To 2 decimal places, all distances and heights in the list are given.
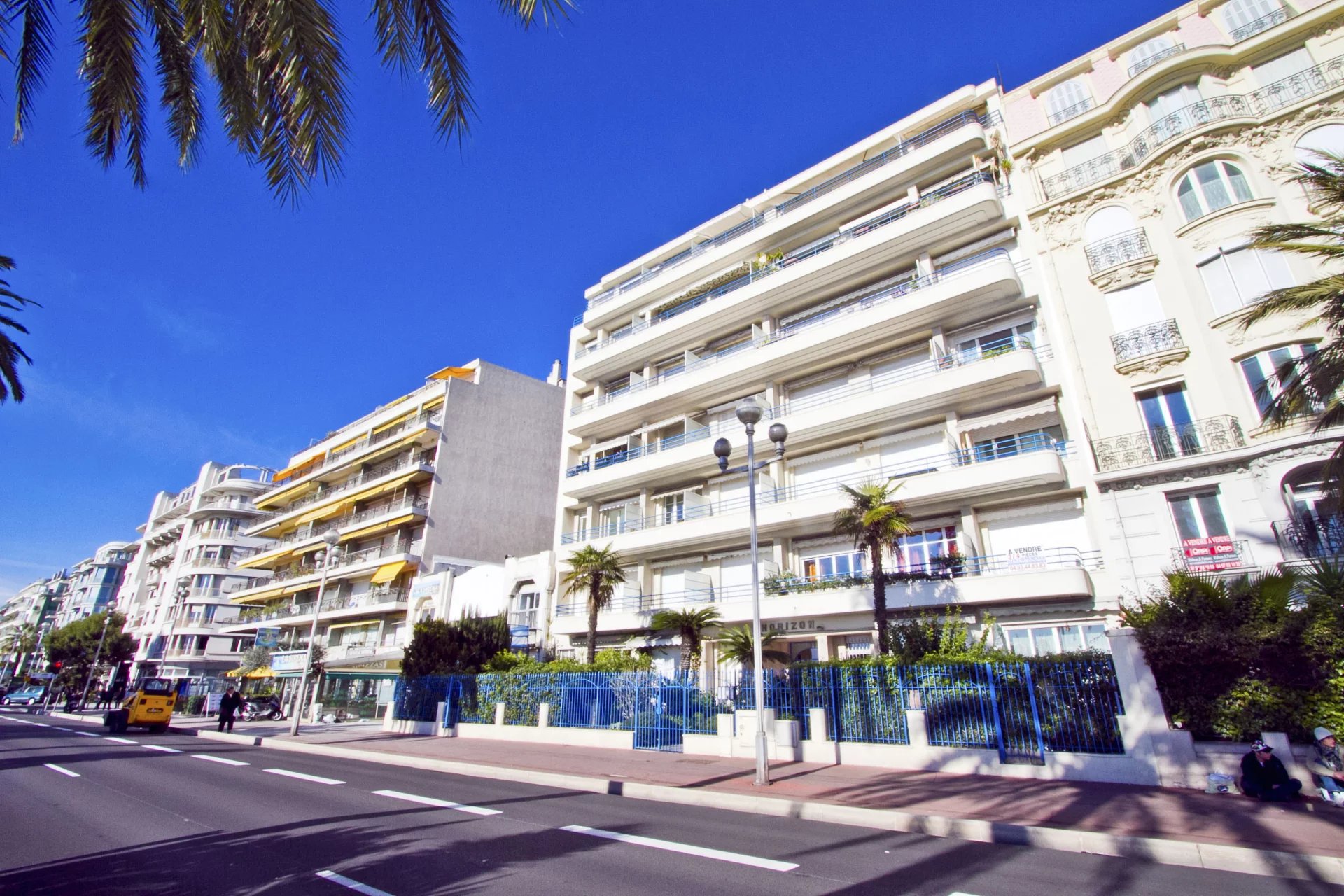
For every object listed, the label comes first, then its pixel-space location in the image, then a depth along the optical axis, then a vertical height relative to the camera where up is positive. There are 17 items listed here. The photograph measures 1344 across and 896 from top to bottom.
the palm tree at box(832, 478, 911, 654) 15.75 +3.87
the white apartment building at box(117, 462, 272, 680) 50.41 +9.11
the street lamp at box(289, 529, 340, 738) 20.05 +0.65
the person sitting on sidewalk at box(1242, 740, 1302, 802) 7.97 -1.15
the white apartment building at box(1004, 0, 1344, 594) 15.68 +11.36
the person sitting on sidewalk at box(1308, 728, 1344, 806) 7.79 -1.02
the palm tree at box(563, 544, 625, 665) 22.58 +3.76
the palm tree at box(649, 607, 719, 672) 20.30 +1.83
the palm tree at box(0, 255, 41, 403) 14.12 +7.19
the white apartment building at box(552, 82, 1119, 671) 18.48 +9.22
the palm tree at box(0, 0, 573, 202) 4.56 +4.65
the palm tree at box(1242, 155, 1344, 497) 10.13 +6.02
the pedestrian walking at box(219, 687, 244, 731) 22.52 -0.84
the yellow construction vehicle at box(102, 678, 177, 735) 23.27 -0.96
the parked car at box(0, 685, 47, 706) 45.44 -0.95
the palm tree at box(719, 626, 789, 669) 17.73 +0.94
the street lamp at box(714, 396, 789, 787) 10.81 +4.14
